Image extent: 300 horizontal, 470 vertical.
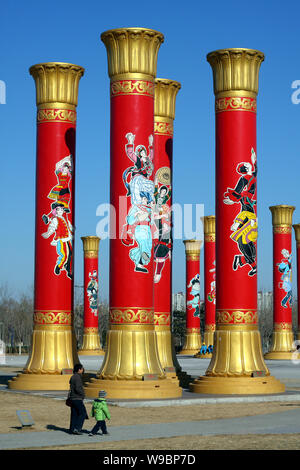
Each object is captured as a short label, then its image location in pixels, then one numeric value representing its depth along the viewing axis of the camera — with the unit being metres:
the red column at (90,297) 60.03
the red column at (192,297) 58.69
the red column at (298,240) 56.75
